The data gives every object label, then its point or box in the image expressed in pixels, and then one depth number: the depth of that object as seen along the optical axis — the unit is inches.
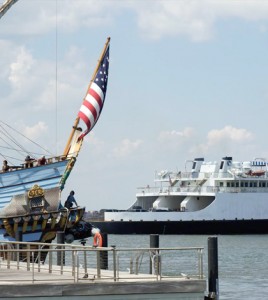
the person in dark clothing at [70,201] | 2000.5
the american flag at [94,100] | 2167.8
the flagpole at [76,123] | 2134.7
